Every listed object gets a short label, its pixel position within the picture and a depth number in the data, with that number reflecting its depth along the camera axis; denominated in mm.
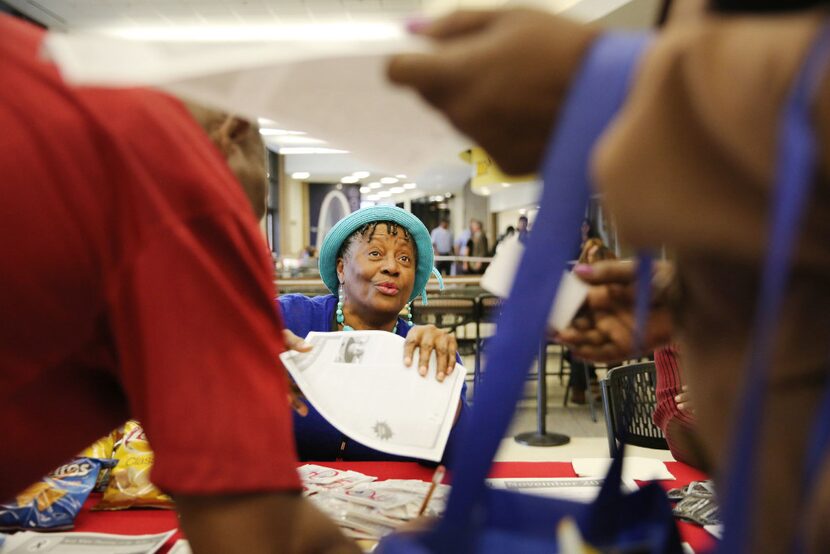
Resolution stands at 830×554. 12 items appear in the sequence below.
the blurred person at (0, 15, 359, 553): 531
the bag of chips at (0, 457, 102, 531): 1150
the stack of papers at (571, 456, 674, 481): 1431
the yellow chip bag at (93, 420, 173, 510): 1248
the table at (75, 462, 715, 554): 1149
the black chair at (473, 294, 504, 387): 5270
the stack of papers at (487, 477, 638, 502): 1271
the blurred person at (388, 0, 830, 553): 363
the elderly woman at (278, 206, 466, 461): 2006
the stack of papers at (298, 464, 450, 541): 1091
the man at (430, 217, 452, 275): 14368
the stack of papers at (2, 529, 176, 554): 1048
